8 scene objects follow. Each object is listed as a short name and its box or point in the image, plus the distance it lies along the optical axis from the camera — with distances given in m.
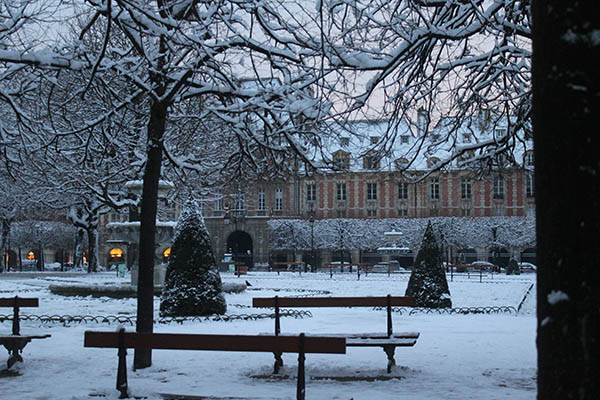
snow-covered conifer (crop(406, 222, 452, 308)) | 14.23
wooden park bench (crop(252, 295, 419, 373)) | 6.96
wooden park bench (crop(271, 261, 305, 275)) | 46.99
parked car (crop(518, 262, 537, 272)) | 43.06
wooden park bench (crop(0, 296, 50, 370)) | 7.09
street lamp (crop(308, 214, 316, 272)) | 43.44
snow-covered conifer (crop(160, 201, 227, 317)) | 12.07
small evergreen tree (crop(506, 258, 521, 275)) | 37.44
